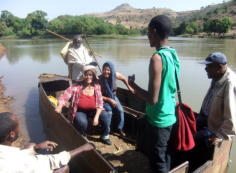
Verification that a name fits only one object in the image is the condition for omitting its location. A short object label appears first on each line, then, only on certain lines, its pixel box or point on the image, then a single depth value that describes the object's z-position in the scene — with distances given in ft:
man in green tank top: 5.31
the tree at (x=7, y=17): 283.53
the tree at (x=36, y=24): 229.04
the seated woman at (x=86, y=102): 10.76
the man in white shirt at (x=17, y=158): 4.82
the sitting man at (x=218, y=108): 6.77
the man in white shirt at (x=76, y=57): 16.97
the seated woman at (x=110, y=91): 11.91
